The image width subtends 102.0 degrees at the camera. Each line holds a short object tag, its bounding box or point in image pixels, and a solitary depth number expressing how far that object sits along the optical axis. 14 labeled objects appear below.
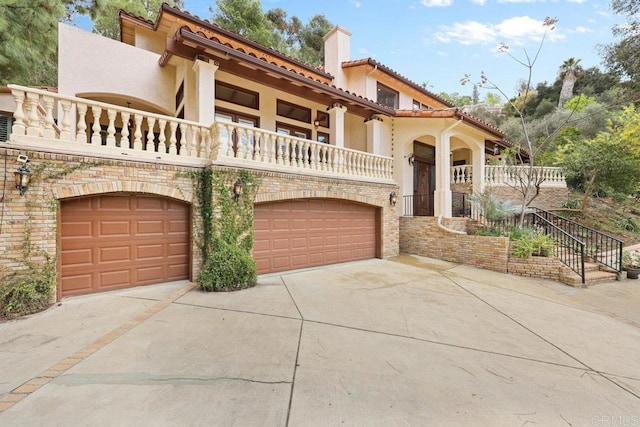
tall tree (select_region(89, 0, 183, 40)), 12.74
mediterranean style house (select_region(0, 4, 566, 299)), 4.86
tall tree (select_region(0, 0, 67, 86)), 8.05
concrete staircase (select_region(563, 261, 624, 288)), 7.32
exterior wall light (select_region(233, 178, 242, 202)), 6.22
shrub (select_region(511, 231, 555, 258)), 8.12
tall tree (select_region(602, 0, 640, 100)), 7.07
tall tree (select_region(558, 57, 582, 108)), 27.75
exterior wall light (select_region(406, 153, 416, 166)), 11.72
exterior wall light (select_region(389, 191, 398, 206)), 9.81
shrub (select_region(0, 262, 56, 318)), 4.29
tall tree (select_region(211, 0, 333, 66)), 14.81
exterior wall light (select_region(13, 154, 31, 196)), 4.42
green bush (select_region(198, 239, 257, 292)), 5.68
